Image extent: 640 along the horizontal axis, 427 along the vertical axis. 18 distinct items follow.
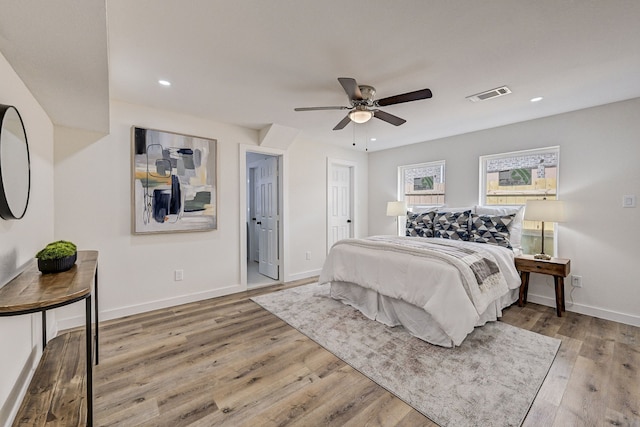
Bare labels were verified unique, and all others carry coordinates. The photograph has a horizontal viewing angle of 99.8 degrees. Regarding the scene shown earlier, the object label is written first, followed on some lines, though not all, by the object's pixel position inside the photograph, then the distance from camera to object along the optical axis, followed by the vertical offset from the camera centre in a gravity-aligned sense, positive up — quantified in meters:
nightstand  2.93 -0.66
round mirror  1.36 +0.25
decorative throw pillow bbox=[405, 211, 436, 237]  4.05 -0.23
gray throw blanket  2.36 -0.49
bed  2.30 -0.64
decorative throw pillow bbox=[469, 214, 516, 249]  3.38 -0.26
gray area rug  1.64 -1.20
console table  1.11 -0.38
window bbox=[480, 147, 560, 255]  3.46 +0.39
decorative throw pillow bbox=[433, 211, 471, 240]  3.70 -0.22
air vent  2.64 +1.18
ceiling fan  2.17 +0.97
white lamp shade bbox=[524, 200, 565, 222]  3.01 -0.01
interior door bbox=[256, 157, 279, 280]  4.49 -0.08
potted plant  1.52 -0.28
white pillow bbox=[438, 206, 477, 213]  3.90 +0.01
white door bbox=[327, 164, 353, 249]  5.12 +0.13
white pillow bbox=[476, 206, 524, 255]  3.43 -0.19
